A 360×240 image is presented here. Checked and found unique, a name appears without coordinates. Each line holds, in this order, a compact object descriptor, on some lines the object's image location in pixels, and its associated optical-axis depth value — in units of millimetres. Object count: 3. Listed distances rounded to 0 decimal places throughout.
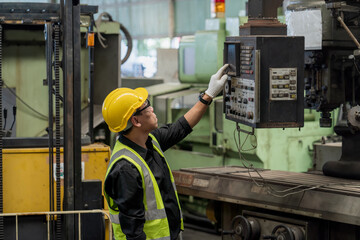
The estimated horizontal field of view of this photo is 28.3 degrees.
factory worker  3537
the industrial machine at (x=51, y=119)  4910
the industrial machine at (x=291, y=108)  4270
